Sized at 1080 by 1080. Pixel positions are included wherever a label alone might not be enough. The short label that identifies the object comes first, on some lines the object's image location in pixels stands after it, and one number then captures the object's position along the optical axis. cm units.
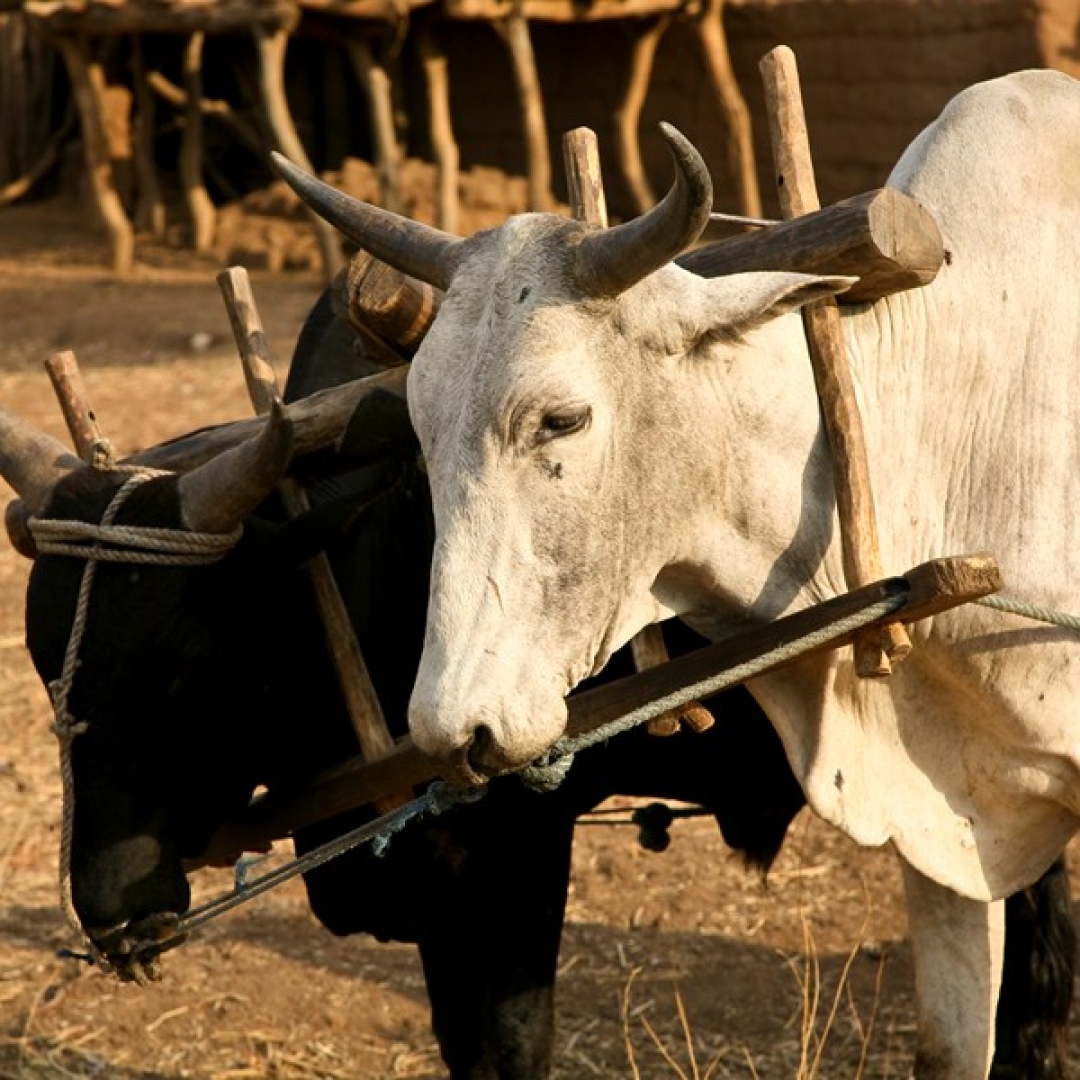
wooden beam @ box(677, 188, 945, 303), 554
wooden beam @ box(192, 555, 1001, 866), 548
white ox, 530
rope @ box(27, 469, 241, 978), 673
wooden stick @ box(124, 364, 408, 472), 696
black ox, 677
